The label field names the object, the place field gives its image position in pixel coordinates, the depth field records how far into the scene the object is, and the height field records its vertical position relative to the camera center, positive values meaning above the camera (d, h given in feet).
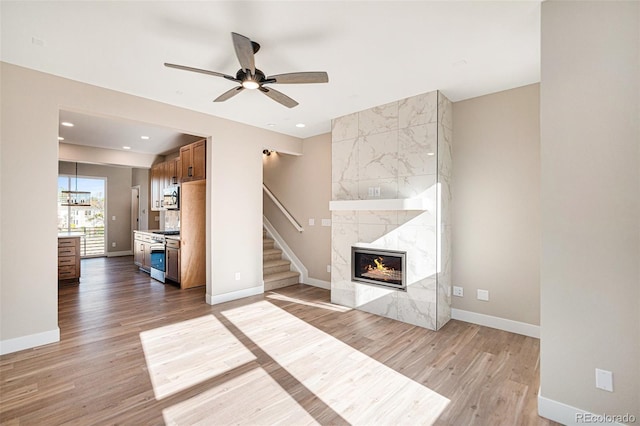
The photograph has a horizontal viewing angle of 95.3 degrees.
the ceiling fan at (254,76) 7.16 +3.93
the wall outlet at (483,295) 11.95 -3.34
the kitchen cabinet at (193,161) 16.43 +3.15
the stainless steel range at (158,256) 19.34 -2.86
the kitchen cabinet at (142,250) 21.55 -2.79
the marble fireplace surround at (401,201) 11.61 +0.55
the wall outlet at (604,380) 5.87 -3.37
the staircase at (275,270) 17.73 -3.68
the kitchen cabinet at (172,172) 19.74 +3.00
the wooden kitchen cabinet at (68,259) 18.83 -2.94
